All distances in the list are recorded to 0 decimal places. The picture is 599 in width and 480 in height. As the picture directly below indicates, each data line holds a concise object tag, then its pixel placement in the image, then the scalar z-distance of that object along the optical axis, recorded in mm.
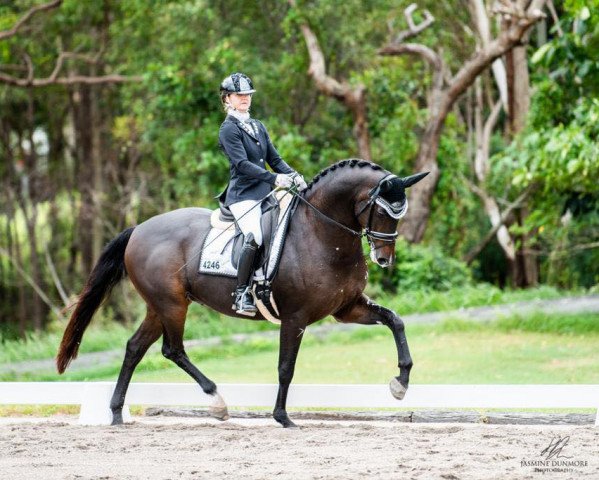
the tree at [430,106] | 36250
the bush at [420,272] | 35406
